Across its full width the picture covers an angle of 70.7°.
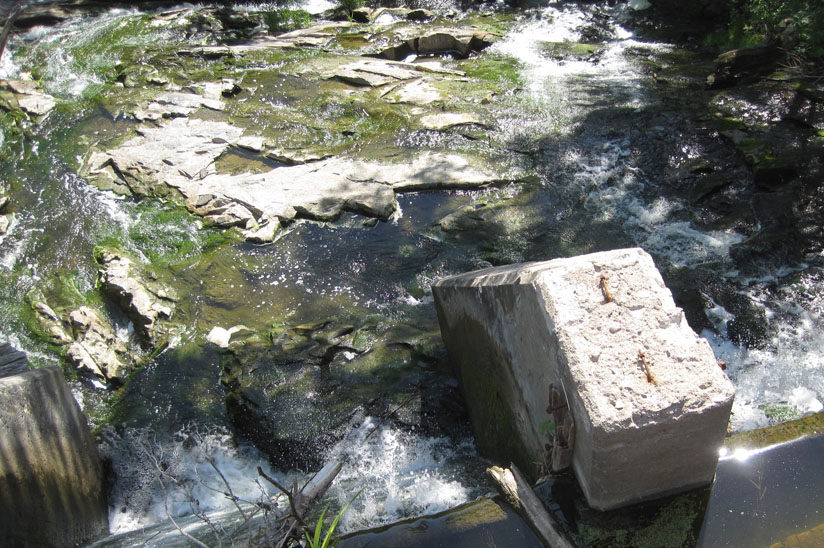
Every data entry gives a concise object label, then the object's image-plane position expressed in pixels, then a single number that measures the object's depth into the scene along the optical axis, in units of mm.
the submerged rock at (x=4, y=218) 5824
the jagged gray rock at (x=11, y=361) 3572
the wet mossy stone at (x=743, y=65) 7434
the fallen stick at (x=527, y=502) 2086
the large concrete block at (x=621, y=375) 1946
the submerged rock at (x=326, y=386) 3846
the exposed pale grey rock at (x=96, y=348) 4562
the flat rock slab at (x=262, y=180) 5969
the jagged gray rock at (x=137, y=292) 4871
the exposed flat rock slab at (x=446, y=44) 9531
